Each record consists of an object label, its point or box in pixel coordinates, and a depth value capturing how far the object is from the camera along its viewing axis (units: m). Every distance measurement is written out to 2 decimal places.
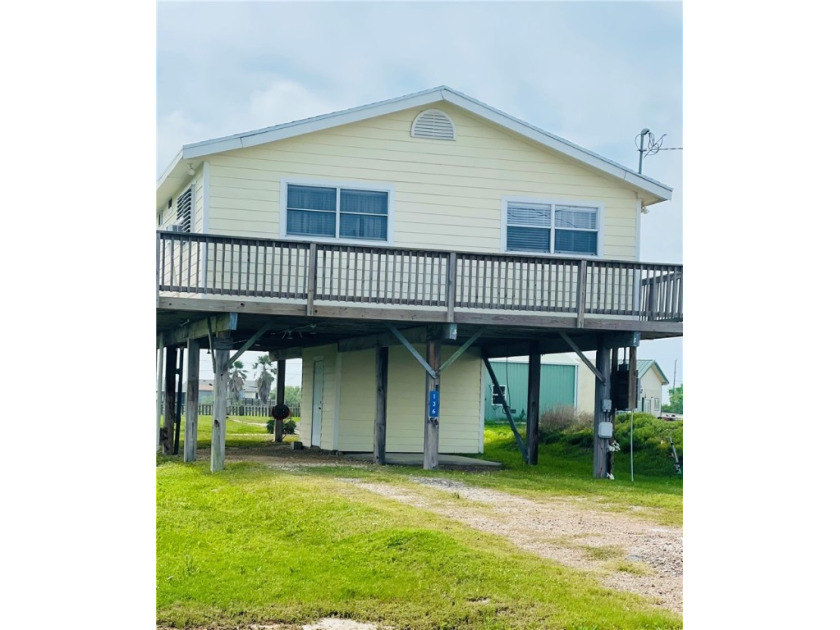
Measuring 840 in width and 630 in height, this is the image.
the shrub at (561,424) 22.09
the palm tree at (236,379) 55.84
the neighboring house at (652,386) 38.81
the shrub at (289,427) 26.17
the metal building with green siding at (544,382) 33.91
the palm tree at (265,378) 56.09
